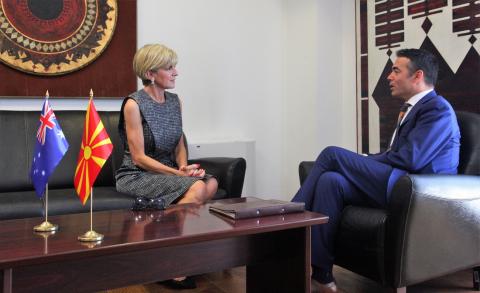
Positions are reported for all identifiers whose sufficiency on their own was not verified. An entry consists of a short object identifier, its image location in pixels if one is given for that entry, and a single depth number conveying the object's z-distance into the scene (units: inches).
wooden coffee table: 49.3
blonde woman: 92.8
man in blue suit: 84.6
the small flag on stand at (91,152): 54.3
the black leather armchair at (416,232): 74.5
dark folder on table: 63.2
